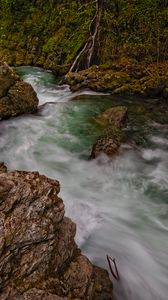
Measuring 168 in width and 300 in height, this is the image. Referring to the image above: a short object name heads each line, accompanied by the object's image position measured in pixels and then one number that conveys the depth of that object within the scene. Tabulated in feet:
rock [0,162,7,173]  17.26
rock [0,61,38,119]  29.74
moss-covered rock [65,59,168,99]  39.61
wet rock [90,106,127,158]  24.17
